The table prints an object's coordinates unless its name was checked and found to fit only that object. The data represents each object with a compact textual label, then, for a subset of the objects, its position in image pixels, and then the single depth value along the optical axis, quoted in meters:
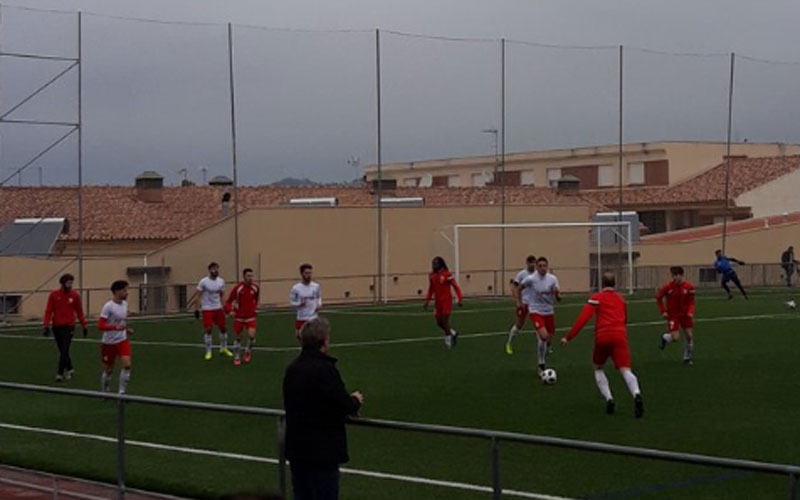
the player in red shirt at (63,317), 26.70
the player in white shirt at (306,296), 27.41
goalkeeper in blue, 48.38
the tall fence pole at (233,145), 49.91
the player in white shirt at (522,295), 25.61
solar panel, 51.00
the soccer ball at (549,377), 23.67
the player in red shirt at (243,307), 29.17
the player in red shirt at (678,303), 25.98
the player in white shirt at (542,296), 25.00
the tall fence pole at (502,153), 57.66
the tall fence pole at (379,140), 53.59
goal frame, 57.28
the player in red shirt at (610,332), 19.08
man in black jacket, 9.88
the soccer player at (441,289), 30.42
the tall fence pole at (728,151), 61.72
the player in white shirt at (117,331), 21.98
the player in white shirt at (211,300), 30.20
